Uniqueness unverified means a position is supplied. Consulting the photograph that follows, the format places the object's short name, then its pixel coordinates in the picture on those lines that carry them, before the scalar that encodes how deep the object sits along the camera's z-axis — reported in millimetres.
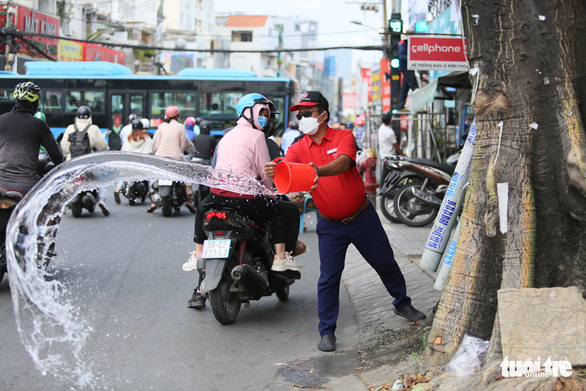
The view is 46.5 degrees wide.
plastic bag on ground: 3932
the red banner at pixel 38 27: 33781
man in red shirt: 4977
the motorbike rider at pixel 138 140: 14344
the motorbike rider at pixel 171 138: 12703
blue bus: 25125
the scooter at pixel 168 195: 13059
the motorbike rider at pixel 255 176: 5734
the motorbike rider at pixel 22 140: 6699
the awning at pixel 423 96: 14039
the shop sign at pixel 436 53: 11391
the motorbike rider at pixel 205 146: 14234
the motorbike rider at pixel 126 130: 16950
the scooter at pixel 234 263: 5512
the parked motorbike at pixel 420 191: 11570
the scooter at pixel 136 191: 14953
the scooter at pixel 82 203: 12727
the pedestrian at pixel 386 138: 15805
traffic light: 16828
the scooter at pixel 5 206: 6520
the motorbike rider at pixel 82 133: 12992
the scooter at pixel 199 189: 12898
